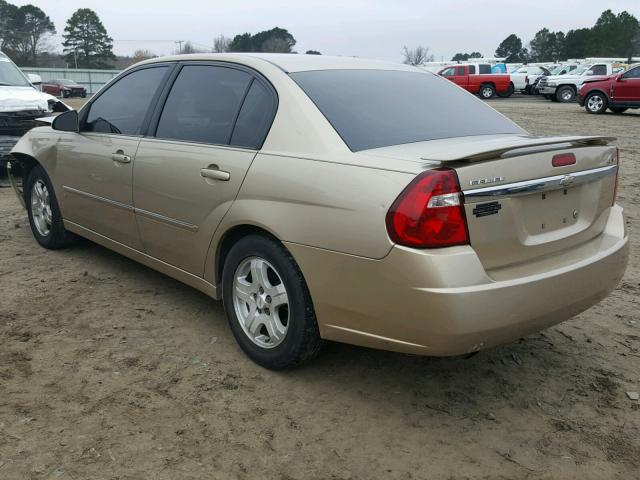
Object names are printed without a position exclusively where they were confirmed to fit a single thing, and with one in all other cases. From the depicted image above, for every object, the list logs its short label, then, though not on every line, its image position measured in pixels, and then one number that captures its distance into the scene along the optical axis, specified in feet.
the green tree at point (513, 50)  331.32
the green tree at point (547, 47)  289.94
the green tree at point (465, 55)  357.20
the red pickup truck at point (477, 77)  104.63
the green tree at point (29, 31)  252.19
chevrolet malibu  8.33
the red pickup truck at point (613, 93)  61.77
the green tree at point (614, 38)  247.70
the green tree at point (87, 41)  287.07
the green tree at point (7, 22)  256.52
